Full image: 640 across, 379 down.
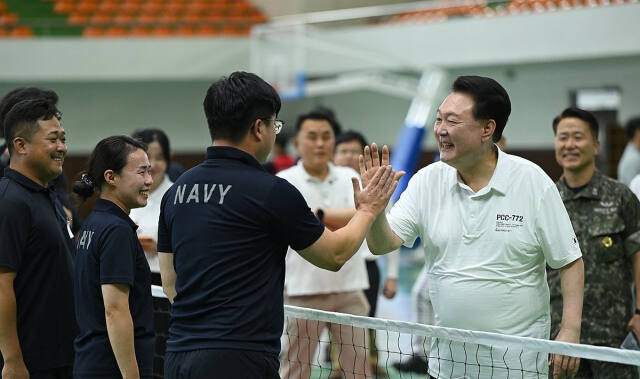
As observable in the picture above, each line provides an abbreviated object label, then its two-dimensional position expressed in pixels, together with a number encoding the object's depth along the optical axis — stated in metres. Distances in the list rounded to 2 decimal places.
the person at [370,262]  7.20
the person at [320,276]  6.08
